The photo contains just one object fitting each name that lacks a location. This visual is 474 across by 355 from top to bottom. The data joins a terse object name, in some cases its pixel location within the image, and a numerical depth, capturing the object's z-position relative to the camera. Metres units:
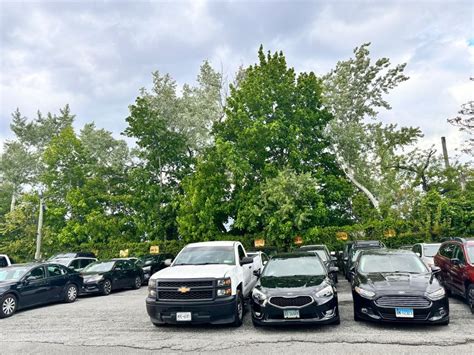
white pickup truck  7.18
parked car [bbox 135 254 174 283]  19.01
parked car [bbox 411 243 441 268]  13.57
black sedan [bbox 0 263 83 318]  10.42
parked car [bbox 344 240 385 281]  15.33
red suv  8.79
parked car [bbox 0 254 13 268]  16.23
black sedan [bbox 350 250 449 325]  6.86
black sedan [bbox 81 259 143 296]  14.17
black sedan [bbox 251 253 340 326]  6.88
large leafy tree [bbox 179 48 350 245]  24.20
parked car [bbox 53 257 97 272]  17.66
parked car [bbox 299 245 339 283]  12.91
